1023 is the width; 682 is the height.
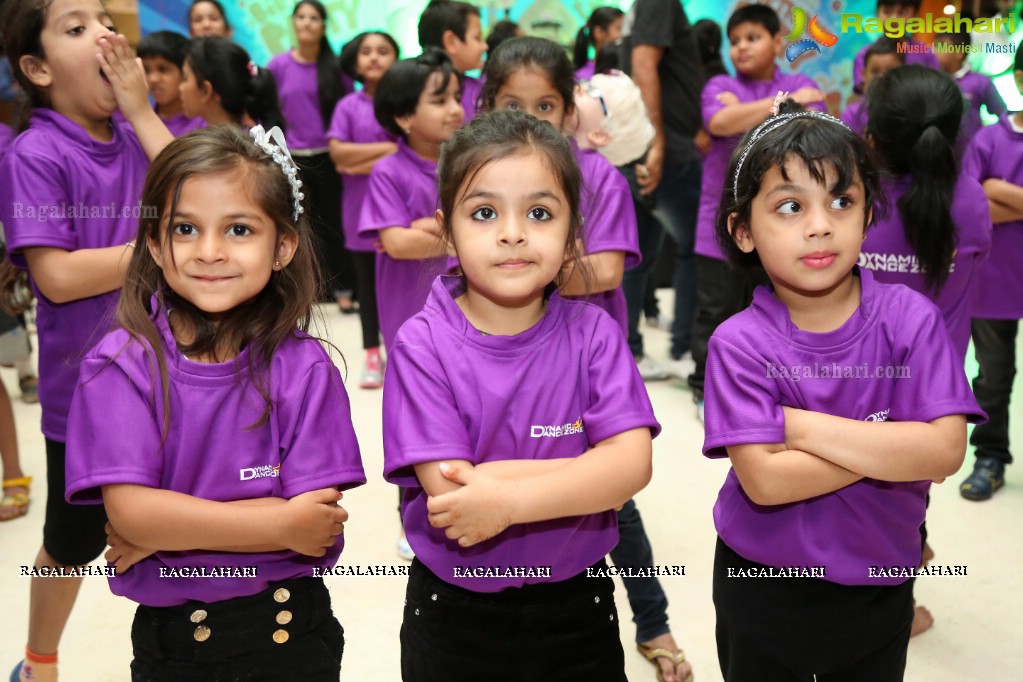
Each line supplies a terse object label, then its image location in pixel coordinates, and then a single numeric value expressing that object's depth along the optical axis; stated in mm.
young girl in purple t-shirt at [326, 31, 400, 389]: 3840
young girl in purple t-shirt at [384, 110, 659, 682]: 1280
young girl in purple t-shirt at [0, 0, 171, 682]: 1646
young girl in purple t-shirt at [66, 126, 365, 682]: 1254
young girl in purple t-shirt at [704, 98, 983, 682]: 1292
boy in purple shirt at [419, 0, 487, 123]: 3352
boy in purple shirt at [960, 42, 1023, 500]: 2553
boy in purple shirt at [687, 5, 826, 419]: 3303
